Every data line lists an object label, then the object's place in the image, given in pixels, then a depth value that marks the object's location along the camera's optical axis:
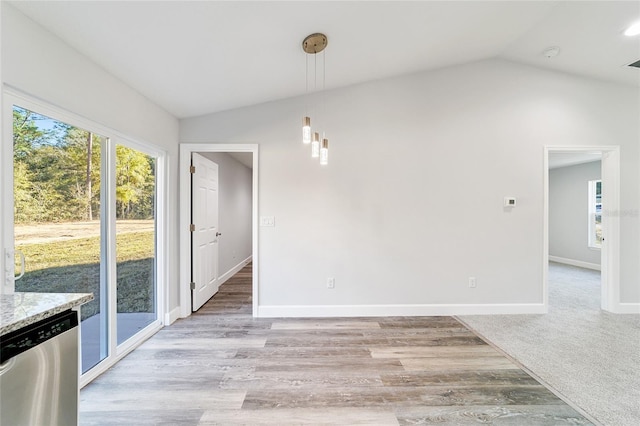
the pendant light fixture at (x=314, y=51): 1.86
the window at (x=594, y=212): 5.78
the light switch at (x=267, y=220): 3.12
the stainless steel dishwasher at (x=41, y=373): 0.87
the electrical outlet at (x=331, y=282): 3.13
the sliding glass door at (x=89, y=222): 1.54
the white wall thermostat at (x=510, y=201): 3.15
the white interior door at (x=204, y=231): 3.21
